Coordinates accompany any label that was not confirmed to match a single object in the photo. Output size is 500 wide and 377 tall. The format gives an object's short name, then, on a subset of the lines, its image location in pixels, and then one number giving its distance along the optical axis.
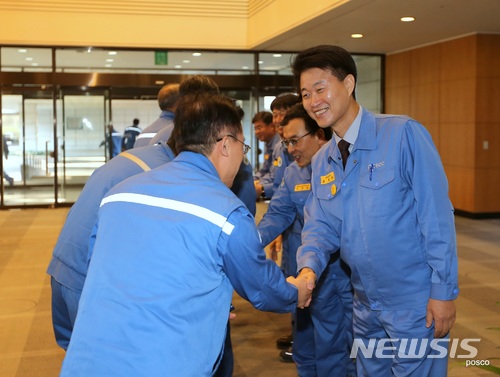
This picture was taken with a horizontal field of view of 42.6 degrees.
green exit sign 13.75
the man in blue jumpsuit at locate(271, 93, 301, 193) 5.05
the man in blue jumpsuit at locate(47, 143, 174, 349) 2.78
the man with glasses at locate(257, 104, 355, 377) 3.89
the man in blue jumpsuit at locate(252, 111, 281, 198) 6.50
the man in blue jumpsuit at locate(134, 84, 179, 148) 4.20
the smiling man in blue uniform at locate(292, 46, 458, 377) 2.43
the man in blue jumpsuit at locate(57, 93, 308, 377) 1.74
